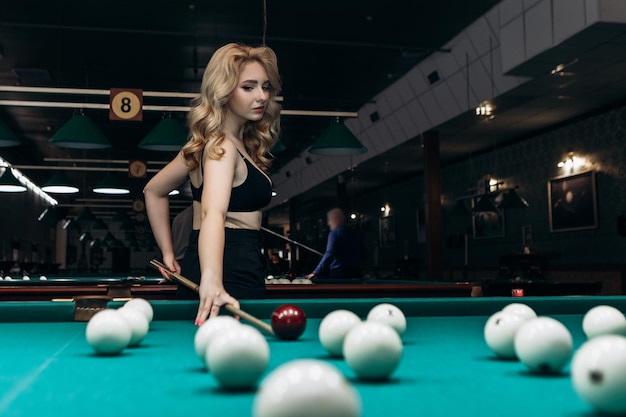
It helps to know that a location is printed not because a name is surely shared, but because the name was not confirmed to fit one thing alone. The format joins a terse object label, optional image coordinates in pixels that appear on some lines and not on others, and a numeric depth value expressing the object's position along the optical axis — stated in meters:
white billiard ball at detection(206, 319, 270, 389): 1.27
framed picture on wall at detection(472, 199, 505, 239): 15.13
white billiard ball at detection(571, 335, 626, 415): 1.04
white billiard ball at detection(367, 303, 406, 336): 2.04
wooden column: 11.80
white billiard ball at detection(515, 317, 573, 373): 1.43
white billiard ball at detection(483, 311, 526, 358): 1.65
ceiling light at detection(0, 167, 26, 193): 8.99
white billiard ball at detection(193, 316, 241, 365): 1.54
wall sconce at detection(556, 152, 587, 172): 12.17
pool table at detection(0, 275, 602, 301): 4.76
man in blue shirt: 8.89
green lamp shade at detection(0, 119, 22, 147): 6.73
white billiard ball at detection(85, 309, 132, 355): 1.74
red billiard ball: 1.98
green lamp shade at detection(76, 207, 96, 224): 15.94
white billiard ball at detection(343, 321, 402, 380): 1.36
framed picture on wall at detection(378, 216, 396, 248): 21.42
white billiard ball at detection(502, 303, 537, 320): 1.95
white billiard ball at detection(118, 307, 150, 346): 1.87
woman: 2.79
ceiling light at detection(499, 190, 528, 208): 11.05
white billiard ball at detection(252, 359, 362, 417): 0.83
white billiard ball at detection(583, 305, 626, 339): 1.90
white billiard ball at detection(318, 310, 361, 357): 1.68
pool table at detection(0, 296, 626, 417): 1.11
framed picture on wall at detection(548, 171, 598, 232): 11.95
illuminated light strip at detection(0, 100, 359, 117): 7.21
